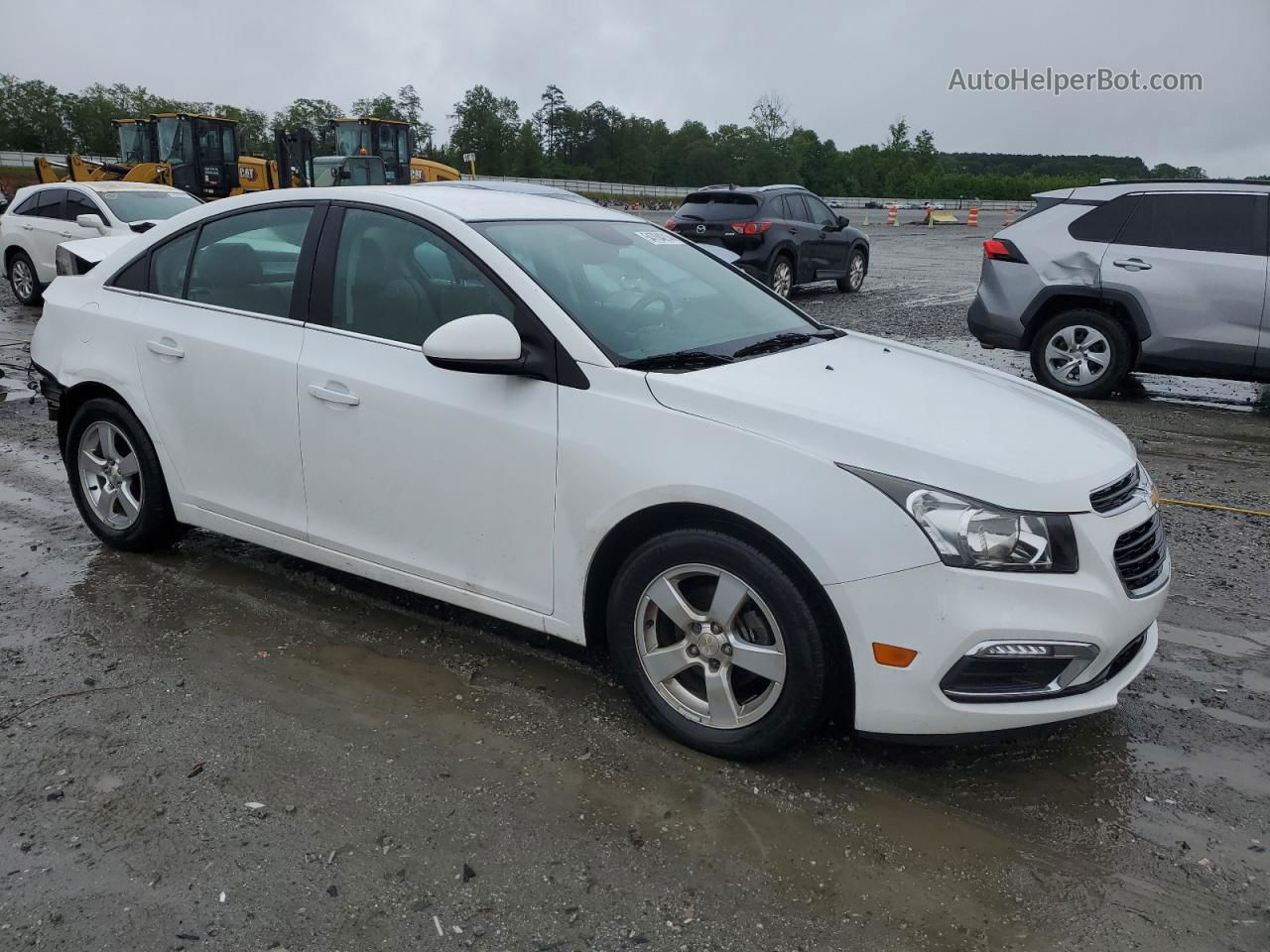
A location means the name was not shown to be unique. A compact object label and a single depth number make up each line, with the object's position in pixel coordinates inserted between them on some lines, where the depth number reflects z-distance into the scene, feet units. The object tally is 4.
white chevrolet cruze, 9.74
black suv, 51.01
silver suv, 26.78
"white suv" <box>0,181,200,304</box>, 46.62
